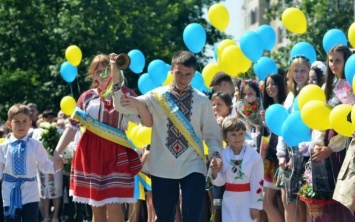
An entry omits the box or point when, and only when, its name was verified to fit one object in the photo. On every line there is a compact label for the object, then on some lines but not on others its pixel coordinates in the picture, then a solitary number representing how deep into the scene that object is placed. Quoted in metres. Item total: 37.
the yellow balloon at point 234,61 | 15.52
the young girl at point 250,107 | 14.06
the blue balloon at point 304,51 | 14.66
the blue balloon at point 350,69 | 11.04
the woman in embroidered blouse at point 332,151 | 11.65
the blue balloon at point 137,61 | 17.98
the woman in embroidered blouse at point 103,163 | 11.78
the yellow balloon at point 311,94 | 11.55
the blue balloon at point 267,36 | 16.12
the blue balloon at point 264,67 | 15.59
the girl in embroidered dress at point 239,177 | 12.08
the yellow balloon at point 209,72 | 16.92
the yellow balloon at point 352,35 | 12.30
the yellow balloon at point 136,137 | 15.45
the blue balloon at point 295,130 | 12.20
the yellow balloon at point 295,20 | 15.79
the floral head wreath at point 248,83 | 14.23
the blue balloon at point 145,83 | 17.38
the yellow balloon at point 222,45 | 15.95
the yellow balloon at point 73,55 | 19.30
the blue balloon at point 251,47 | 15.55
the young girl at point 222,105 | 13.88
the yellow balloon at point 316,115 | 11.20
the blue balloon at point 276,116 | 12.84
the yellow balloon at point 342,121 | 10.77
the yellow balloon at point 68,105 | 18.58
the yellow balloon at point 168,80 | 16.05
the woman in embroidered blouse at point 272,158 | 13.84
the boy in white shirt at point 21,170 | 13.03
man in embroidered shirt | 11.09
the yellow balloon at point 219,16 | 17.30
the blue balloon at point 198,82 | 16.19
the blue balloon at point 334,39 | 14.33
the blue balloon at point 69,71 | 20.12
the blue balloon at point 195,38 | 17.08
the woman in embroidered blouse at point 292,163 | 12.95
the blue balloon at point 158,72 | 17.03
